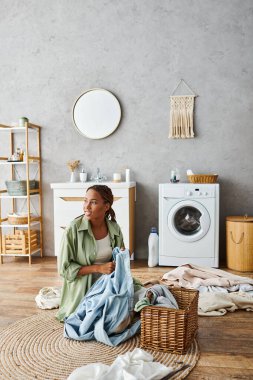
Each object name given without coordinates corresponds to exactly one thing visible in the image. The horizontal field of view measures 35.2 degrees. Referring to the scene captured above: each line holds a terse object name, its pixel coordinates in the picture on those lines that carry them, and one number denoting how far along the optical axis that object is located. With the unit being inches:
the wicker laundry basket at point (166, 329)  83.4
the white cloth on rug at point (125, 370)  69.4
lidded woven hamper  153.7
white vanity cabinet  161.0
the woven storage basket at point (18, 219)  171.5
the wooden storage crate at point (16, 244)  171.0
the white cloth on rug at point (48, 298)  113.4
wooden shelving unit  170.6
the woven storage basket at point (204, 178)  158.7
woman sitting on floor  95.0
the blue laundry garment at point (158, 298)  88.4
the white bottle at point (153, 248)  164.2
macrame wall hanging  171.2
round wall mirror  176.4
